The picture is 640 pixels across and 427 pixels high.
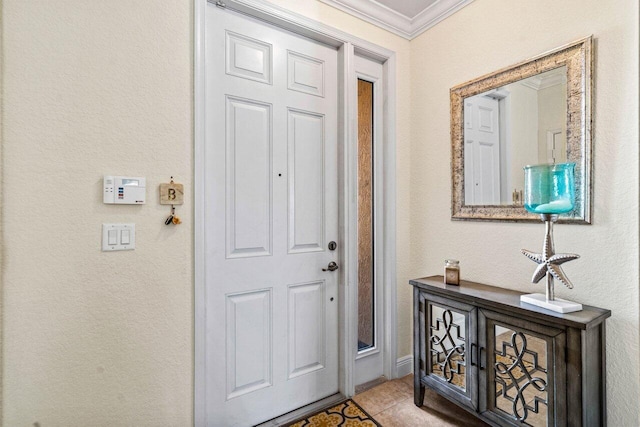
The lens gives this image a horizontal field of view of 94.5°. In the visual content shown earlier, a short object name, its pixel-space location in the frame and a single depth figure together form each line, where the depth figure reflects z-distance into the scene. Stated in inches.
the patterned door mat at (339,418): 64.3
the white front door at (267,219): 60.4
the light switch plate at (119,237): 48.8
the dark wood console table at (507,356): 46.4
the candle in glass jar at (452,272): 67.4
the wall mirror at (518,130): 52.8
